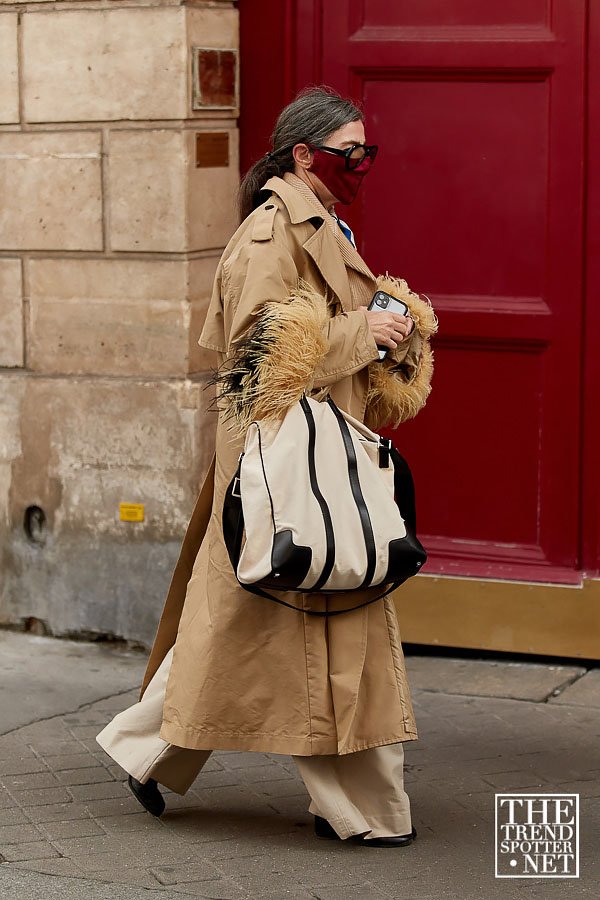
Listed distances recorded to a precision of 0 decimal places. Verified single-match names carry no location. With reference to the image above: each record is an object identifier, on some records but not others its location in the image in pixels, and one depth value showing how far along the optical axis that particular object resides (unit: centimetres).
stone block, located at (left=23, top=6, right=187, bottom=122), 844
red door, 827
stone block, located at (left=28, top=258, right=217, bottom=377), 862
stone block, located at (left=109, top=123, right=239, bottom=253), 851
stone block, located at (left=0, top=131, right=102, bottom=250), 869
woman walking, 596
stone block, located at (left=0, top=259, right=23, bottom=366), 894
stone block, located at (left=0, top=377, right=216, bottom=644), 872
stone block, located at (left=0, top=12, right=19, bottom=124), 874
